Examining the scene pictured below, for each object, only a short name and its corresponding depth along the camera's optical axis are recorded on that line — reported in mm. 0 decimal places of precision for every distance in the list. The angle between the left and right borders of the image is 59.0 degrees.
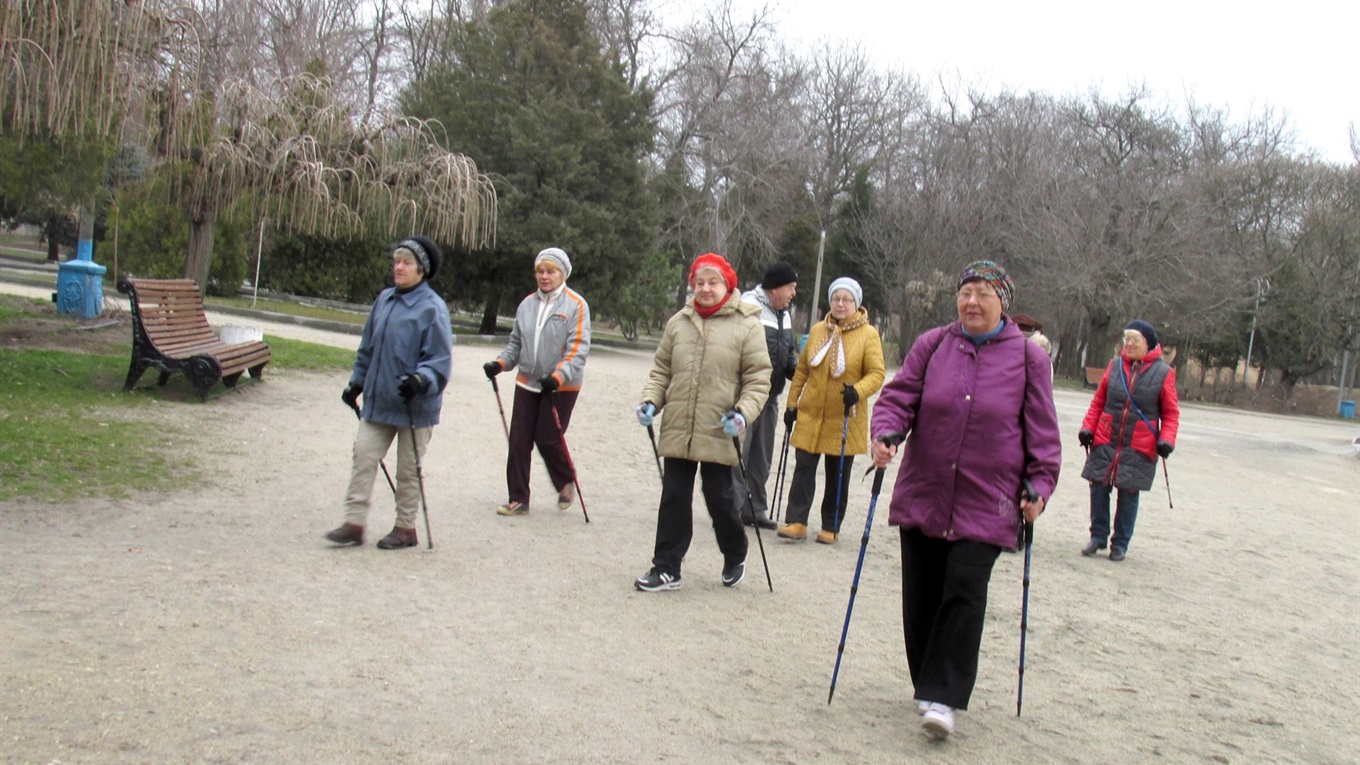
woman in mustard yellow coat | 8219
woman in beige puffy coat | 6383
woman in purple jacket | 4594
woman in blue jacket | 6828
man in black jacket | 8477
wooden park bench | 11664
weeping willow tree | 9680
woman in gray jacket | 8328
